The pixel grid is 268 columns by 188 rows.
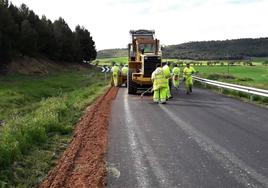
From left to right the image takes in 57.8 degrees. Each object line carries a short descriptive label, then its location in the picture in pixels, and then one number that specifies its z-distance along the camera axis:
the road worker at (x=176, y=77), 13.84
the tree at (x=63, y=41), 39.71
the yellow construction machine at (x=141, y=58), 12.98
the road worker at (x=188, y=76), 13.53
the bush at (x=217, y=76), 23.39
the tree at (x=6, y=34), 24.67
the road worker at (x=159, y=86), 10.16
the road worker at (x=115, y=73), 17.21
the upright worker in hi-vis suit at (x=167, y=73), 10.45
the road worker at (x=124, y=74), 17.01
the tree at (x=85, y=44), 51.82
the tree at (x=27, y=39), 29.60
